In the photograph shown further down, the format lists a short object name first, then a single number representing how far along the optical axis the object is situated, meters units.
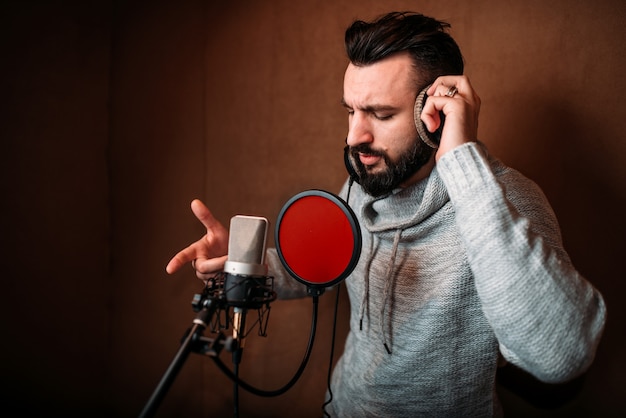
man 1.04
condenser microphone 0.84
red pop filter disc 0.93
